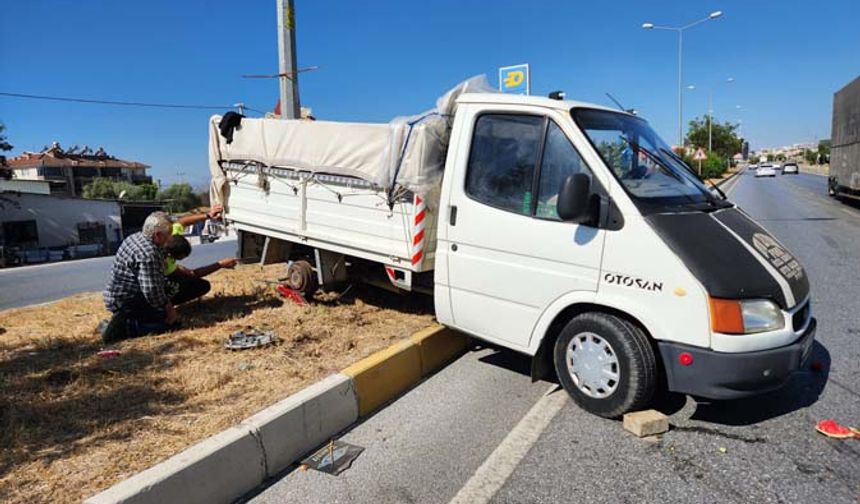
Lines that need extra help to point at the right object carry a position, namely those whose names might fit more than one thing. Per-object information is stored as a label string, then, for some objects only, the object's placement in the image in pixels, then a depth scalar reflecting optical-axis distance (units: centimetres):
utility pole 808
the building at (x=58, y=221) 3672
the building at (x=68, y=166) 8400
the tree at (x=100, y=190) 7250
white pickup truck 334
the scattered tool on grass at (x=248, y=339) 483
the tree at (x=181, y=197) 7294
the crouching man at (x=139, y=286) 518
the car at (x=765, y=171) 5358
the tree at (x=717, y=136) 6481
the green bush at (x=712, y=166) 4194
